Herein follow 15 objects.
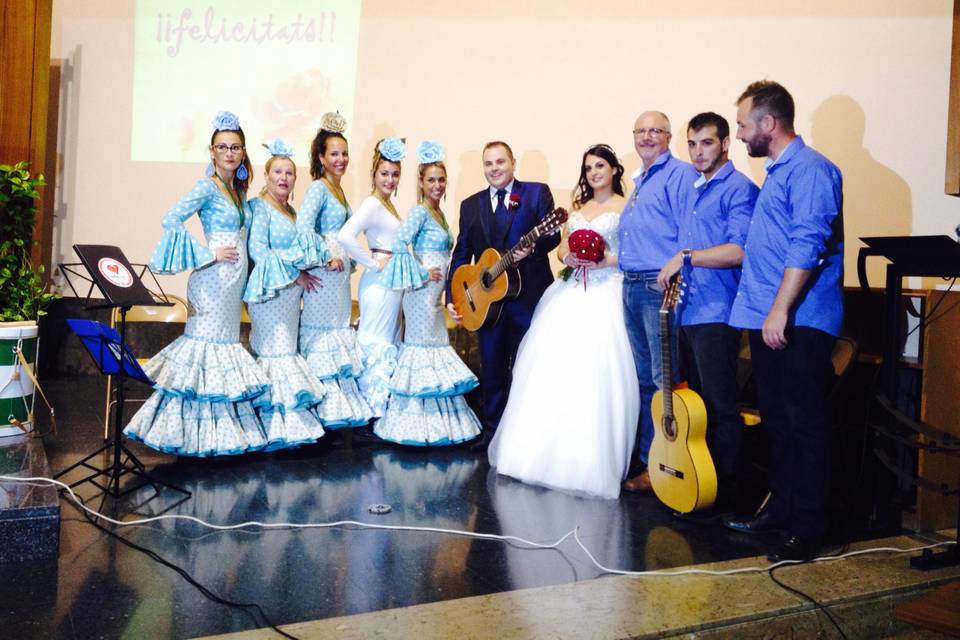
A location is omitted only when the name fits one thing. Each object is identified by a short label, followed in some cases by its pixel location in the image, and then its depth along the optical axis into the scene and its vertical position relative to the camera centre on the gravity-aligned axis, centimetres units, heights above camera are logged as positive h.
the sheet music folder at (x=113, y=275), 362 +10
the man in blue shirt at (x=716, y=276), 375 +22
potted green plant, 463 -2
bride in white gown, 417 -30
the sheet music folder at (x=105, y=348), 375 -22
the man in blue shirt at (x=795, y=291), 318 +15
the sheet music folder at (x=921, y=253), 332 +32
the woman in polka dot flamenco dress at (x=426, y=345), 504 -19
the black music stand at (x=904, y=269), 330 +27
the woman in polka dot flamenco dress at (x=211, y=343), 439 -21
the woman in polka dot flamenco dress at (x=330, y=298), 495 +6
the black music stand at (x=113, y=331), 365 -14
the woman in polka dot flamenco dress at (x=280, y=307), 469 +0
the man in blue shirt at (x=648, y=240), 411 +39
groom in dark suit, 490 +42
